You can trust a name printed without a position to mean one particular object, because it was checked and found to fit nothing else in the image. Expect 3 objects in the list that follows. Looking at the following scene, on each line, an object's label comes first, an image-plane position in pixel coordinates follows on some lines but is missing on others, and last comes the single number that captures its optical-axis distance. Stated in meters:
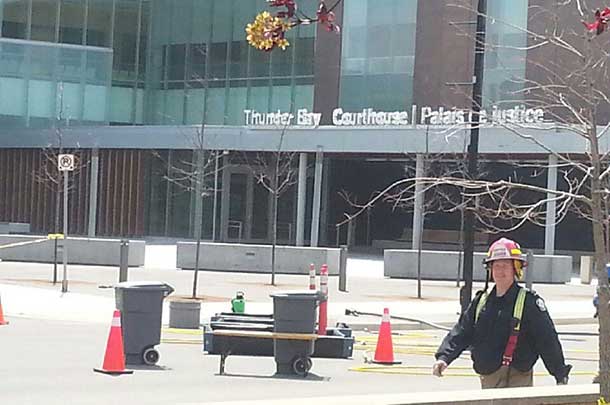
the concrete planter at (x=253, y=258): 36.41
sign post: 26.86
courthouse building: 46.91
